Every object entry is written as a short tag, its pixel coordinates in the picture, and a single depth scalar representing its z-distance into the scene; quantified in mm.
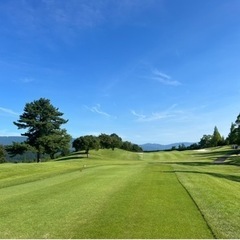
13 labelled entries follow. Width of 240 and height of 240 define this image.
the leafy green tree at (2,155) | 64548
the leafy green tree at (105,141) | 77176
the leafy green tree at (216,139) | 105880
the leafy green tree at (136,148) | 104649
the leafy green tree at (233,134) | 38724
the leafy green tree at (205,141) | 109398
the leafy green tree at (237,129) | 37880
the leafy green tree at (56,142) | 54435
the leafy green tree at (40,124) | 54303
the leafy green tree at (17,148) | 50434
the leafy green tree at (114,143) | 78619
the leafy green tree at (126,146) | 102116
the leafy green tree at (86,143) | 62965
